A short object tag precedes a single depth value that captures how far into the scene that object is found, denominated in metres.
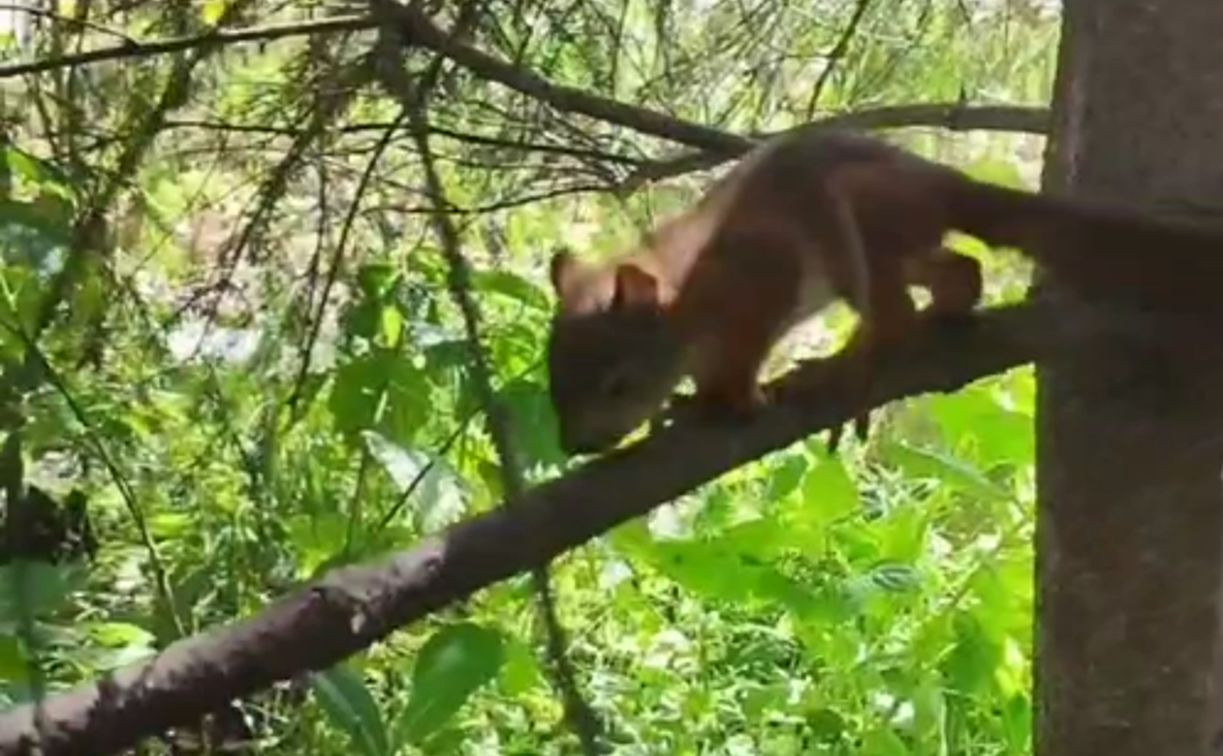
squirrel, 1.19
